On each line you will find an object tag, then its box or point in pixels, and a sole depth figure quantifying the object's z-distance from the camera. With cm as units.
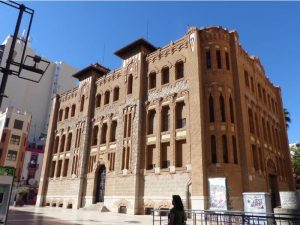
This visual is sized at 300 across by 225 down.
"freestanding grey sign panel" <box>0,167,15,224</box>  908
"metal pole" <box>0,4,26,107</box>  648
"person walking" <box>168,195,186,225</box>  639
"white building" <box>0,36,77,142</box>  6550
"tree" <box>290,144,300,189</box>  3534
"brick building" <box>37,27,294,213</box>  1977
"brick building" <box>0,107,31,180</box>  5144
